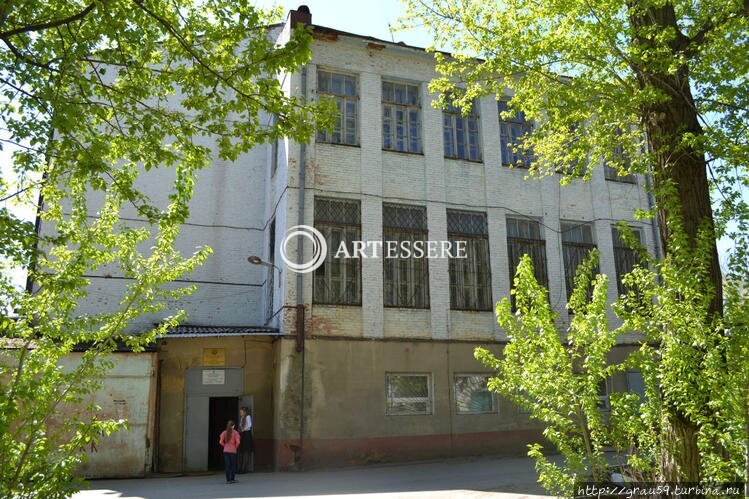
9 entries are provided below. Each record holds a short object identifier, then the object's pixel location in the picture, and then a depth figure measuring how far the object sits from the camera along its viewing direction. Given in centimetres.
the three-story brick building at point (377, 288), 1438
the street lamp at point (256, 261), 1495
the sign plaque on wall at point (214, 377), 1573
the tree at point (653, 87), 755
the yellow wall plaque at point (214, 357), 1576
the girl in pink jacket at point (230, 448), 1246
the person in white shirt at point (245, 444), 1423
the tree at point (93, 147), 597
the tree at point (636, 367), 580
